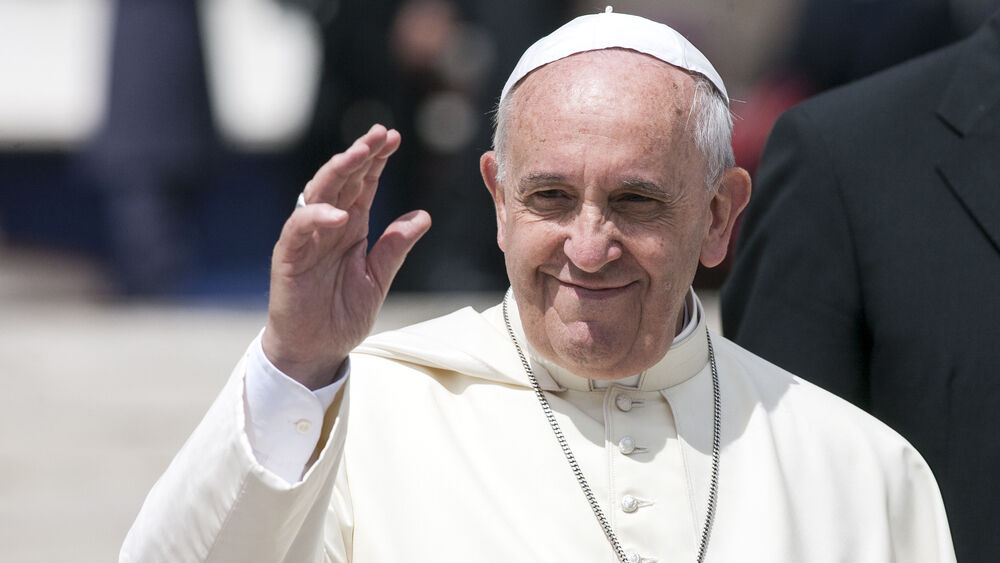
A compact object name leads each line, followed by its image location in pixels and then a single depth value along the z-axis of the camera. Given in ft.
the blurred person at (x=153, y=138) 49.88
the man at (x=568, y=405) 14.03
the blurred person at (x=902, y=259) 19.07
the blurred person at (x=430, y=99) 49.96
